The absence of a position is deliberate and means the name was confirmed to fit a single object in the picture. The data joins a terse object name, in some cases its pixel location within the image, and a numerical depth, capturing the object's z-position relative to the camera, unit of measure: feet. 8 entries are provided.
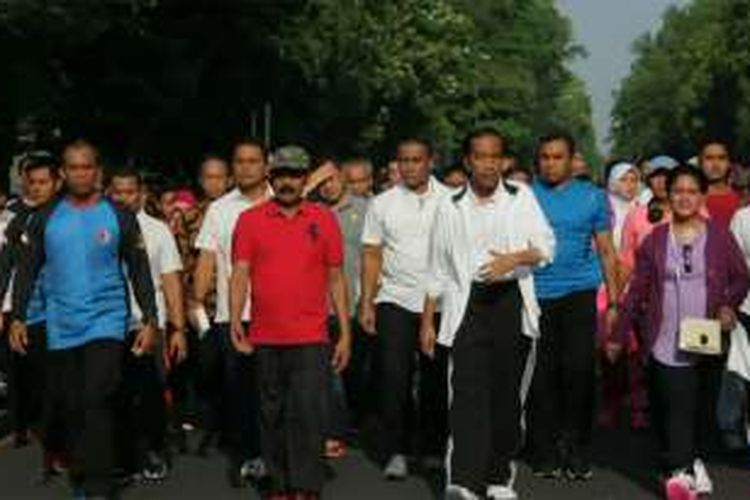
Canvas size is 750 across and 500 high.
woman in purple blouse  54.60
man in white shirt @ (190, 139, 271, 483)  59.85
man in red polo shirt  53.45
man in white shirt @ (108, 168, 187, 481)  60.03
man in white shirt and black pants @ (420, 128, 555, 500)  53.19
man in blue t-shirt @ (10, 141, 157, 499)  51.87
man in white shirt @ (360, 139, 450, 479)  61.56
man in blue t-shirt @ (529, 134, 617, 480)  59.85
